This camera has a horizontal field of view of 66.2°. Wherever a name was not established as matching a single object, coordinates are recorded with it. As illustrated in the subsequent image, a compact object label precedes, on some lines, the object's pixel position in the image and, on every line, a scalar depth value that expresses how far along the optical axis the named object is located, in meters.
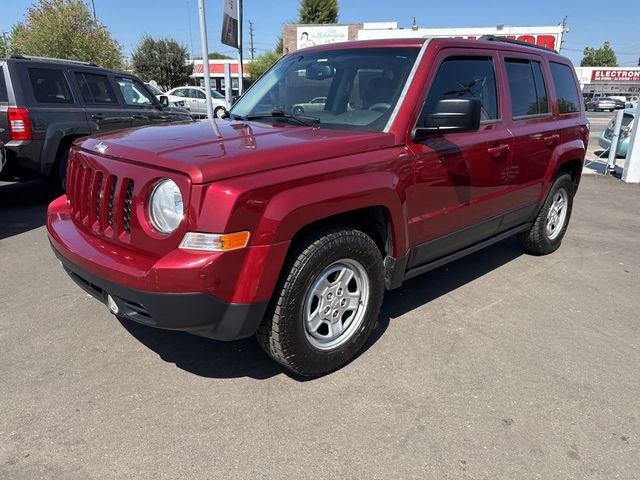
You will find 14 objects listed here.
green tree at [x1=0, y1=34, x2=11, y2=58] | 23.09
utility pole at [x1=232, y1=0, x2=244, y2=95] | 9.18
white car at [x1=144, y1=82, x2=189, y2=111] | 21.57
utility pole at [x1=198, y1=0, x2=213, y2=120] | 8.36
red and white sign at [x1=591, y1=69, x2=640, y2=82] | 63.84
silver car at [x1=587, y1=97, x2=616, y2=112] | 47.22
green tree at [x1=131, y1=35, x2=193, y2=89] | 37.06
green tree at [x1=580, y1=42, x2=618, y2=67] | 106.69
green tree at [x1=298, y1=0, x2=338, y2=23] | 46.72
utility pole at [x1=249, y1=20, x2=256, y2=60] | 77.38
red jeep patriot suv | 2.26
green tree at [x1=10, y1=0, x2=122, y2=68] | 19.41
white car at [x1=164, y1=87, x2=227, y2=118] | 22.91
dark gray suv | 6.17
